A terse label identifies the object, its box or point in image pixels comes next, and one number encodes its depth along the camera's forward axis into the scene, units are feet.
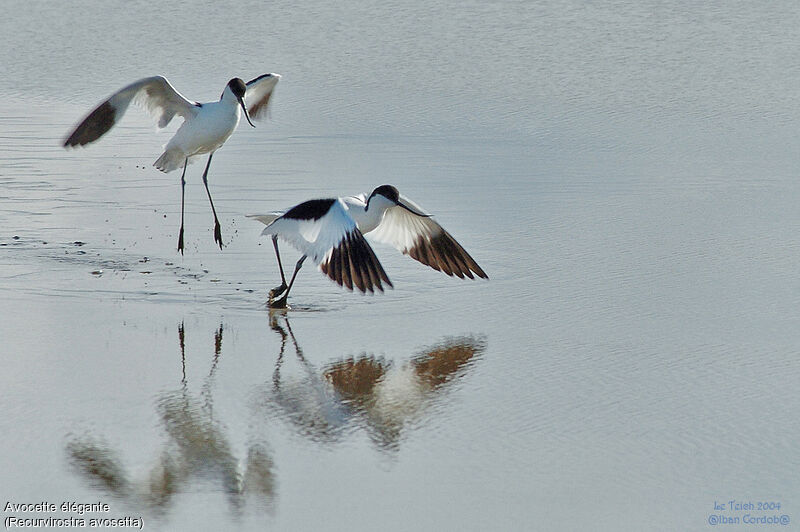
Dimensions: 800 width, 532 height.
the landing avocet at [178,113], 57.06
